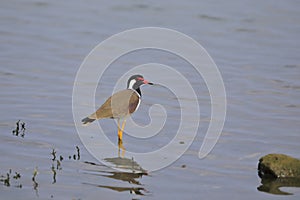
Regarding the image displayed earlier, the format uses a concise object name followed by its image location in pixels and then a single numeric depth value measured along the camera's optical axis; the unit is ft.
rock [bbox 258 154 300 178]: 59.57
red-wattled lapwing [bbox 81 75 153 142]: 68.90
